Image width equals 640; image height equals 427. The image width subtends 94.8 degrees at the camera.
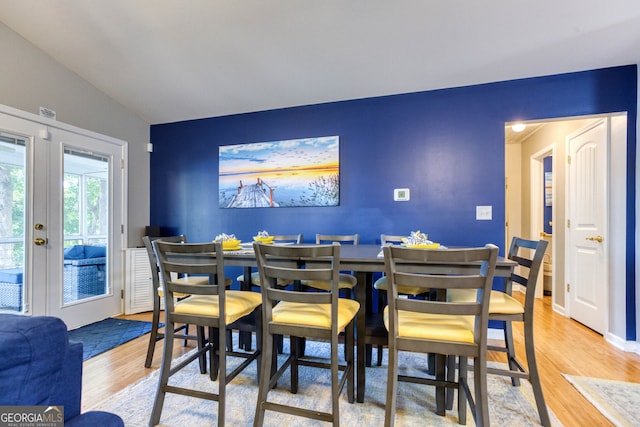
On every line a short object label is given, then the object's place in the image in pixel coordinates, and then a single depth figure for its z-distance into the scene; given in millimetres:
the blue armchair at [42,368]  699
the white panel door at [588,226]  2746
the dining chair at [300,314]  1396
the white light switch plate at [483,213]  2816
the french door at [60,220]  2580
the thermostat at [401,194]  3033
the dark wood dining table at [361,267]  1511
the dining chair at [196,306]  1536
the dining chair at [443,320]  1247
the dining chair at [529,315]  1562
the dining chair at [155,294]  1963
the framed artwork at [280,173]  3238
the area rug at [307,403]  1616
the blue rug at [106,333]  2543
